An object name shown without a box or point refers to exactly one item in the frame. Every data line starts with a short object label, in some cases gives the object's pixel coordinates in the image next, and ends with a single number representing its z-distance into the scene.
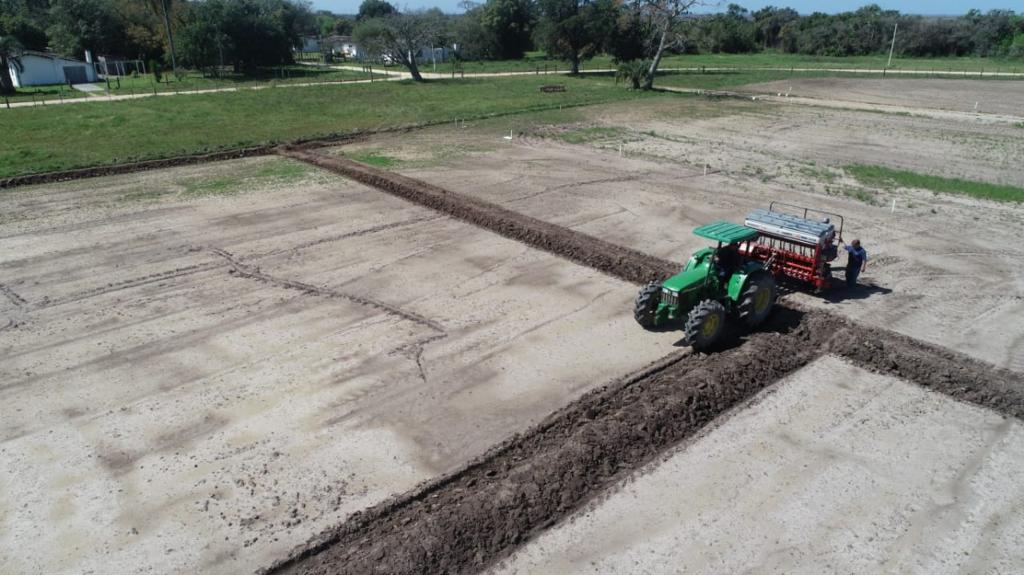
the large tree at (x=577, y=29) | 58.38
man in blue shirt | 15.02
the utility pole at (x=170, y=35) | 57.78
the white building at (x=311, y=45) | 98.39
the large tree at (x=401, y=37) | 54.47
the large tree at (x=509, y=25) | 75.69
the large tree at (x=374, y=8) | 124.38
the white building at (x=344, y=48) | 87.25
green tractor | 12.53
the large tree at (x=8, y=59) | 47.34
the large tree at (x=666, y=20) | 49.00
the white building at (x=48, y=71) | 55.91
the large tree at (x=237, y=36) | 58.89
